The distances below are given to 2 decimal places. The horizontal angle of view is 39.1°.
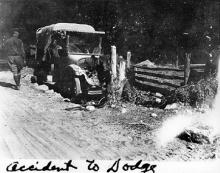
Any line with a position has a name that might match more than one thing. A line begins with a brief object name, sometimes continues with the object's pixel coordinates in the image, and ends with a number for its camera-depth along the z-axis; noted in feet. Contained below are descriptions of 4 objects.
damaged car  31.07
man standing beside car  35.29
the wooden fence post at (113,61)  29.04
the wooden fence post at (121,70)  29.48
